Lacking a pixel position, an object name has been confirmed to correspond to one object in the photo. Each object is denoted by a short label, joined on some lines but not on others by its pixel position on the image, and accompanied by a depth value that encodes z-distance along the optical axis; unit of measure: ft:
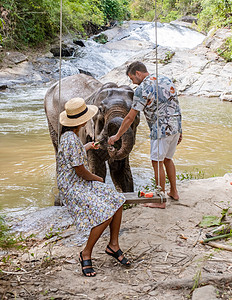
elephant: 15.87
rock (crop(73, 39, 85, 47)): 87.55
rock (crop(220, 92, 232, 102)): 56.03
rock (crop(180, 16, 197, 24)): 119.40
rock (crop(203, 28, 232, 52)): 75.68
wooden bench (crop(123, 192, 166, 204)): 11.34
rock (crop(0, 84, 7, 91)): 60.08
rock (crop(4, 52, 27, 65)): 68.67
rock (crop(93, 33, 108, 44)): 96.11
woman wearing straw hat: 10.00
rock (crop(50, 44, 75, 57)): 79.25
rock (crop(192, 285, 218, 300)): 8.03
